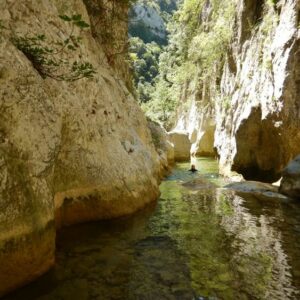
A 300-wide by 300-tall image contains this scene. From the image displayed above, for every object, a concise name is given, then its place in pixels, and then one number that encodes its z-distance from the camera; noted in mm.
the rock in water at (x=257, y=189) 11409
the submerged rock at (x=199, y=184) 13688
